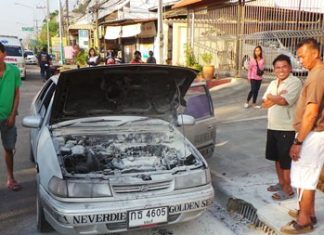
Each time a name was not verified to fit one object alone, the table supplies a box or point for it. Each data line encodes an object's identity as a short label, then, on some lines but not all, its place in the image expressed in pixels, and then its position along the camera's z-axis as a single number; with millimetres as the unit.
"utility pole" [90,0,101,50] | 29891
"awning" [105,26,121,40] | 28822
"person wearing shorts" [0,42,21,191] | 4883
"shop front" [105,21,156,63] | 25953
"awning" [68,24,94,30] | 40012
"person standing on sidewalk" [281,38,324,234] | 3318
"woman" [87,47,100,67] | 14261
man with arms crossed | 4242
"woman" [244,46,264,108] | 10438
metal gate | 12203
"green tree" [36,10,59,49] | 78250
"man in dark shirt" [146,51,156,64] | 15219
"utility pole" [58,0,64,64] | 34506
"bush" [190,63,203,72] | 16939
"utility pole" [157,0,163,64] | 15004
